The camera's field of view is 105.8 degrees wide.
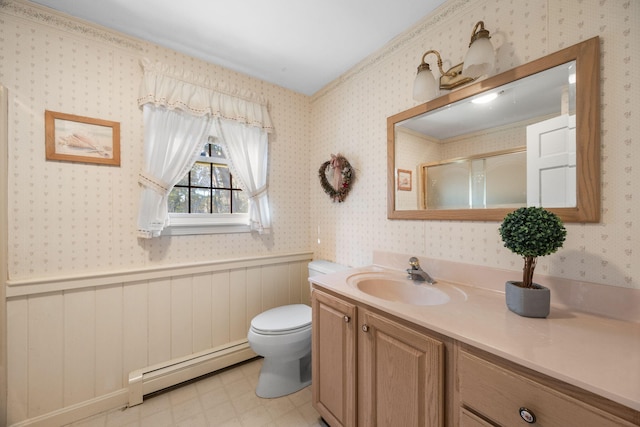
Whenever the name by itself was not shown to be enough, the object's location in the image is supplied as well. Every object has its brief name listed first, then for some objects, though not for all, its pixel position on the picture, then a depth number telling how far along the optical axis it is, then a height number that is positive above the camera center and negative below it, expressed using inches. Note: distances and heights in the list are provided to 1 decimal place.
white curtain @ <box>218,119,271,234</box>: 76.9 +16.7
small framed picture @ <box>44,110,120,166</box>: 55.0 +17.7
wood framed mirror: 37.0 +12.8
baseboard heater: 61.2 -43.7
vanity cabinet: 33.7 -26.2
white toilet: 61.1 -34.6
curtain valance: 64.2 +34.3
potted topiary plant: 33.3 -4.4
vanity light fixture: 42.9 +28.0
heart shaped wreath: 76.5 +10.9
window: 71.7 +4.0
